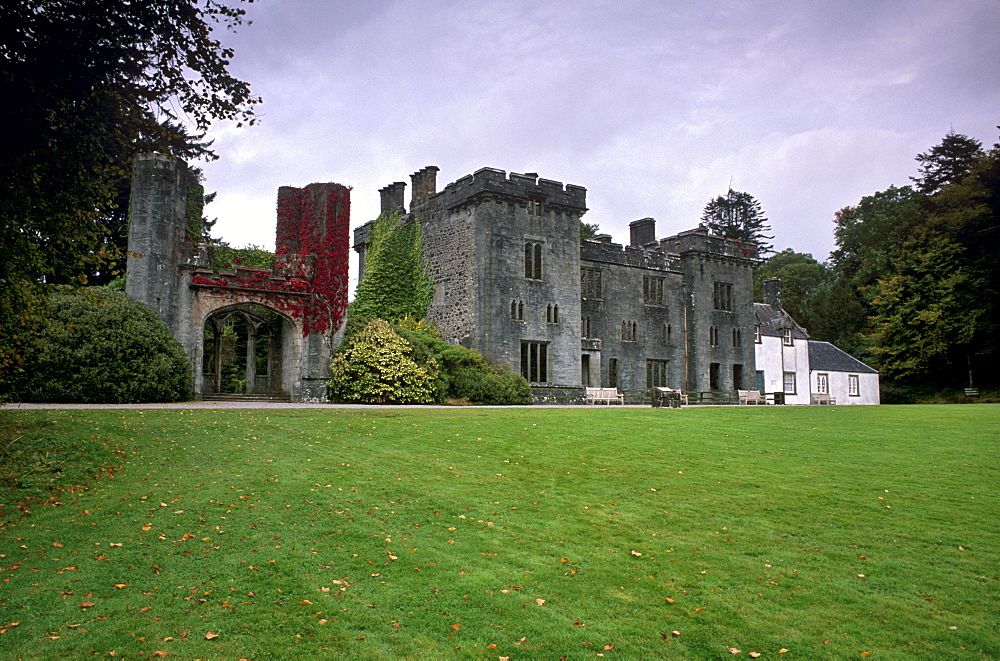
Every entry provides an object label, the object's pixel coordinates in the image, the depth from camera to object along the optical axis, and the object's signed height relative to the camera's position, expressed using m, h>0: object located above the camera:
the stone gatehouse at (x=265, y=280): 21.22 +3.35
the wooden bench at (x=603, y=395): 29.97 -0.63
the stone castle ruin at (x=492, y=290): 21.80 +3.67
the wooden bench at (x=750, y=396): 35.97 -0.91
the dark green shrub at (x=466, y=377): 24.90 +0.18
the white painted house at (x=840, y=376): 45.34 +0.10
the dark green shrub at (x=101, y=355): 17.14 +0.79
